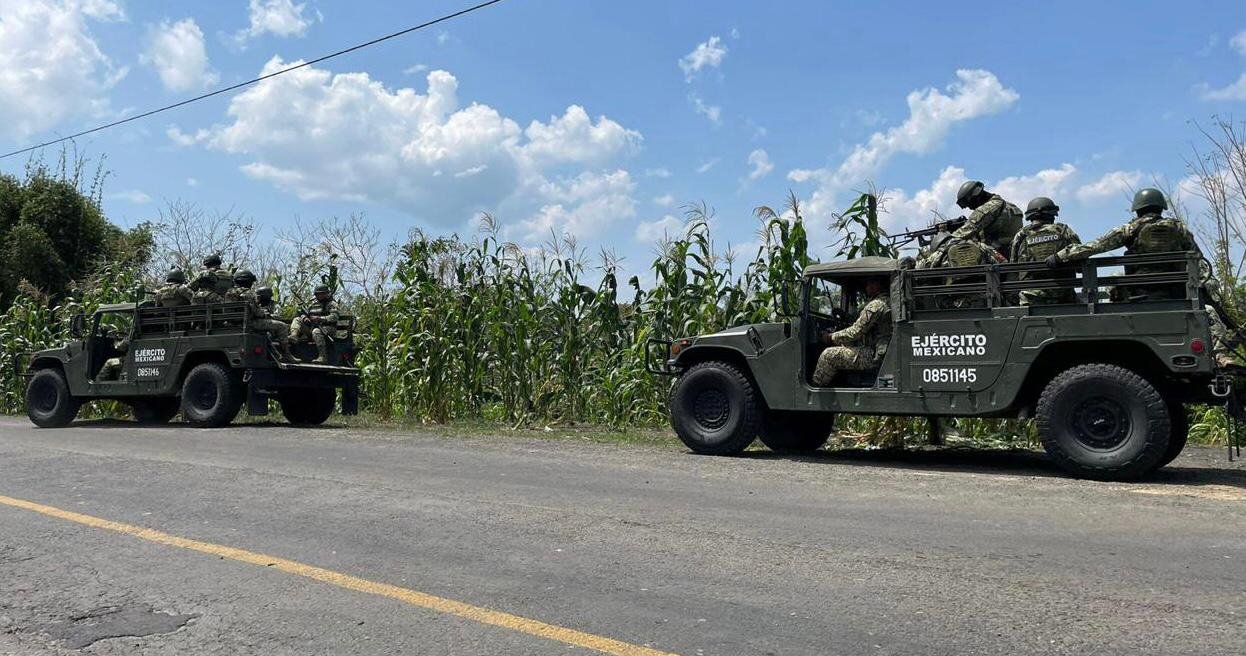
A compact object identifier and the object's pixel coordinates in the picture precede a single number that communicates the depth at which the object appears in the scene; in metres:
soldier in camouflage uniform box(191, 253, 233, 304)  14.80
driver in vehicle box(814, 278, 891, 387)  9.20
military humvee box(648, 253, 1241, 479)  7.65
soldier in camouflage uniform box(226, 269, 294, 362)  14.09
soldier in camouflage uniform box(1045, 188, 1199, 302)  7.90
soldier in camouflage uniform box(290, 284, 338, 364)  14.80
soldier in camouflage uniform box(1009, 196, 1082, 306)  8.34
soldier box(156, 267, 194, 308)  14.73
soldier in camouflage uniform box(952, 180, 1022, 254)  9.07
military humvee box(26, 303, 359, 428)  14.08
